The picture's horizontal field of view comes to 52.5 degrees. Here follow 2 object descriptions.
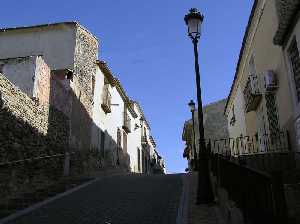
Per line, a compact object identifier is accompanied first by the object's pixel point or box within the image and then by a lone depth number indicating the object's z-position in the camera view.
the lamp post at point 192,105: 16.01
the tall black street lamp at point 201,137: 7.21
